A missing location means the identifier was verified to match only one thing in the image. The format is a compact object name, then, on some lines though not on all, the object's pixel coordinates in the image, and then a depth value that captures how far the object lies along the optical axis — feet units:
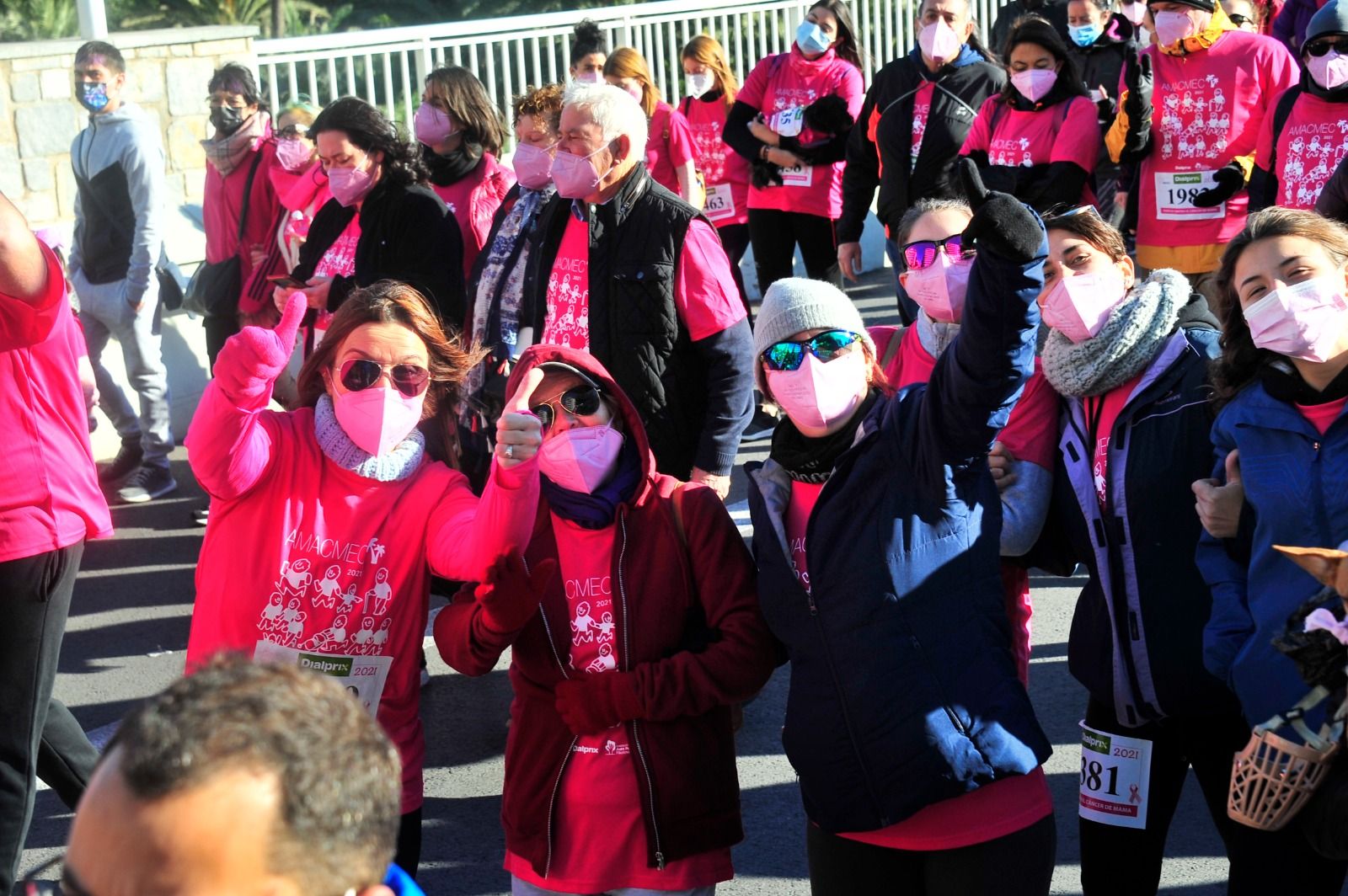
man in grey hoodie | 28.25
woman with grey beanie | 10.00
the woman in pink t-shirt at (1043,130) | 22.94
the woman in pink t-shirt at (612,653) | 11.30
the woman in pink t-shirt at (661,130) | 30.60
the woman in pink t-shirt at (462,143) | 23.41
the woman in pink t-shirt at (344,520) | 11.35
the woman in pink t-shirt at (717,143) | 33.47
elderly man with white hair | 16.37
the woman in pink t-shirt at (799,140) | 30.76
